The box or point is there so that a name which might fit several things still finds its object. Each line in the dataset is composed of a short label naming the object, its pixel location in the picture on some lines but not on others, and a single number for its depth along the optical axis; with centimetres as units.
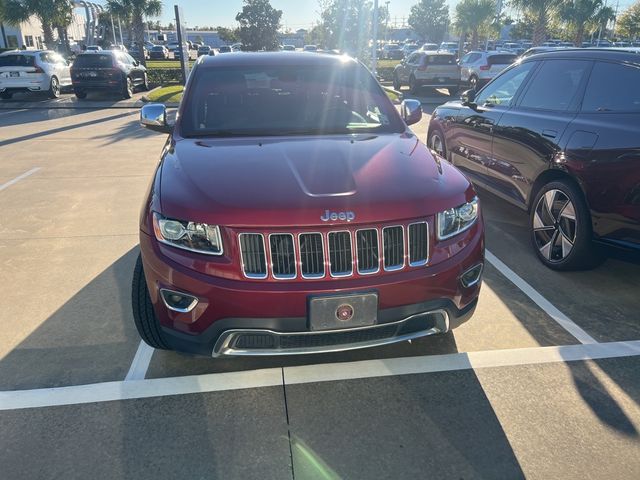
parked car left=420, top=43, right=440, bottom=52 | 4026
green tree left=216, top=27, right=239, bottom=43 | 7875
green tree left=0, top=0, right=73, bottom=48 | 3238
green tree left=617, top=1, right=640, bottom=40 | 4591
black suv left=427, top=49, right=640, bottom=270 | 360
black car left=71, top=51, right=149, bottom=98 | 1634
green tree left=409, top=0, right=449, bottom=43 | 8550
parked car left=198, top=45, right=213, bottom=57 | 4350
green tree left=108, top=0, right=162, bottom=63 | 3624
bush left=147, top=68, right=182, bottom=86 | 2234
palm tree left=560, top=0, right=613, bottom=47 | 3102
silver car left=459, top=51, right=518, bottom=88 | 1891
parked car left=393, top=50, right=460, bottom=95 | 1894
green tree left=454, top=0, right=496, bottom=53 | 4097
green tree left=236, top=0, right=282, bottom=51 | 3397
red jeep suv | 245
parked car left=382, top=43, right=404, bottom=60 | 4801
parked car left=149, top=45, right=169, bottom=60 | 4691
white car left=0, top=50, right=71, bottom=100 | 1591
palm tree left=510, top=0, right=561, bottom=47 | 2906
